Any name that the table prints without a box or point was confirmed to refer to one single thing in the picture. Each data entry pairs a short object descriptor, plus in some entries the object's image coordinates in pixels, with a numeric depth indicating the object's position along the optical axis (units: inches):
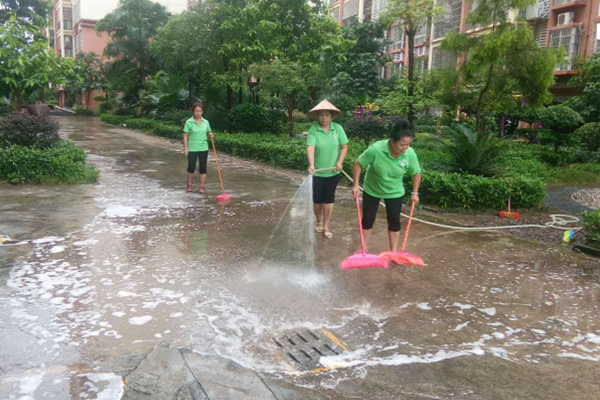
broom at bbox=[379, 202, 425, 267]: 203.9
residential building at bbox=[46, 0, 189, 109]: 1962.4
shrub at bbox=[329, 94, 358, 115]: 1074.7
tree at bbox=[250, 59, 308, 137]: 652.1
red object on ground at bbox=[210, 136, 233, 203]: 338.1
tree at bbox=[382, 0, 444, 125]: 628.7
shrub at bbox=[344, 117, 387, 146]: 590.9
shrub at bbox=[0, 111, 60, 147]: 410.3
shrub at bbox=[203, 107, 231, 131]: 778.8
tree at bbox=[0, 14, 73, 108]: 408.8
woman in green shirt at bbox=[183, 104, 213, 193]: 349.4
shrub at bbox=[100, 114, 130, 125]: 1209.3
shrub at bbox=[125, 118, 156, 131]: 984.9
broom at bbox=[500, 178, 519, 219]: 309.7
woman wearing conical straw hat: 239.3
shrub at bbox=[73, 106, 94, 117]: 1847.9
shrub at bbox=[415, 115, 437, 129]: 995.3
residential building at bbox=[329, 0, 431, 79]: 1326.3
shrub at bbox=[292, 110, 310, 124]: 1174.2
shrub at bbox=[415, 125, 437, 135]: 886.4
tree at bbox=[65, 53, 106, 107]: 1790.1
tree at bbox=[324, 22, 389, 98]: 1138.0
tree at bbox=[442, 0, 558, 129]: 446.6
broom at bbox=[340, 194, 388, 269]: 193.5
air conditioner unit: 919.1
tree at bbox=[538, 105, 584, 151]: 564.4
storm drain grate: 132.5
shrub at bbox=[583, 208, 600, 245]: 236.1
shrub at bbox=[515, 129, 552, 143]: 674.3
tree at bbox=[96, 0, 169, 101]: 1189.7
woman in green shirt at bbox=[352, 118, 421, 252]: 195.9
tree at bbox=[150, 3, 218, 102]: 726.5
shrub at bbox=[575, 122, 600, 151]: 555.1
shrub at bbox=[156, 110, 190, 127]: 922.1
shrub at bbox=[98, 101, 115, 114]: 1616.6
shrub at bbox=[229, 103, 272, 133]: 753.0
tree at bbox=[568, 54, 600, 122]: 685.3
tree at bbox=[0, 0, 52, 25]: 1120.0
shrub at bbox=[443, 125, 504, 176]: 362.3
